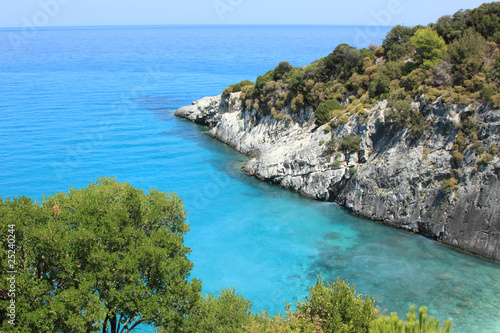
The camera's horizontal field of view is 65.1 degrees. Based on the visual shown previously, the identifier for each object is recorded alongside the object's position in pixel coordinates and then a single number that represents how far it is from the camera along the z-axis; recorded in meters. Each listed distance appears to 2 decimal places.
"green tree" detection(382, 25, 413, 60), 47.50
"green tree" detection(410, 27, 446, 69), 41.09
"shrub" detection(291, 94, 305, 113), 53.12
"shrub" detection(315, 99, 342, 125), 48.47
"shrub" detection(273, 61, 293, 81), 59.20
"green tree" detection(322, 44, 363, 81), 50.75
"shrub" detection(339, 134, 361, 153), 41.38
